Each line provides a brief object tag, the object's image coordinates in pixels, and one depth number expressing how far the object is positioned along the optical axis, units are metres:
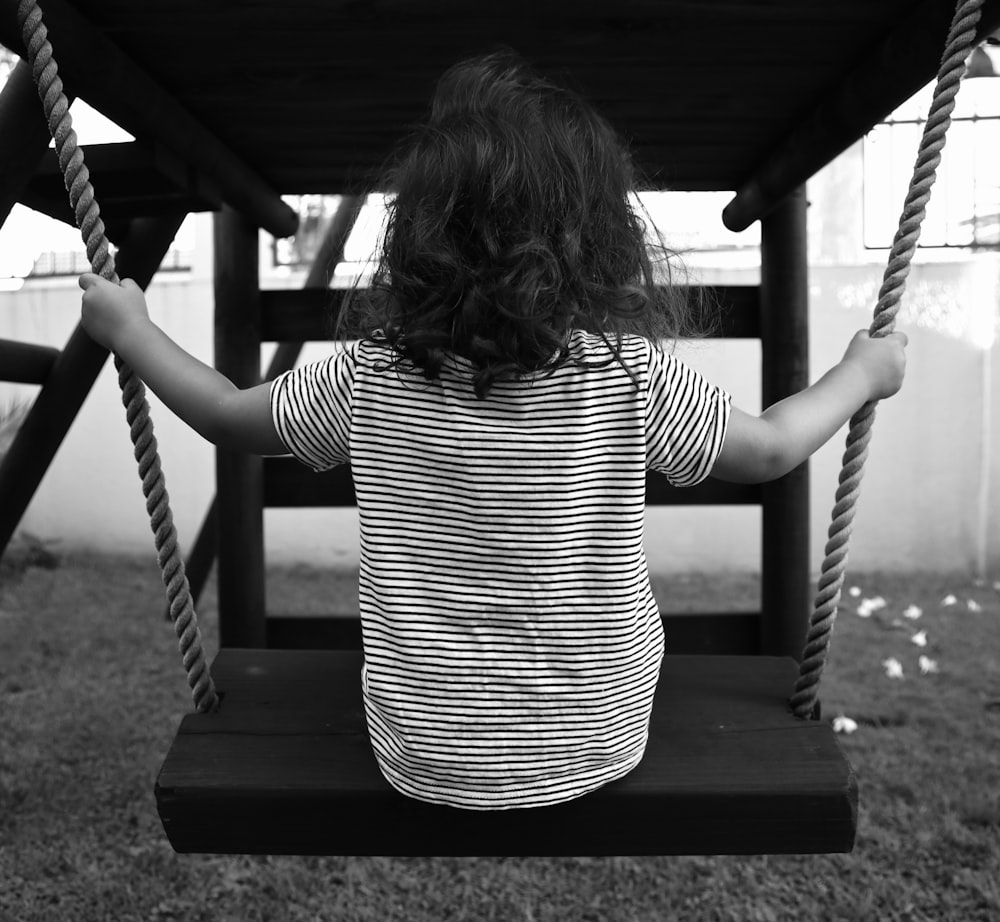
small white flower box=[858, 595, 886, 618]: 5.39
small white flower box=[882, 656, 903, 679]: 4.36
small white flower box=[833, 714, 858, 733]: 3.66
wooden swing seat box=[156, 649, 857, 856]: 1.27
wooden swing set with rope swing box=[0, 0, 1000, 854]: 1.29
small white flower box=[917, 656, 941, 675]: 4.39
